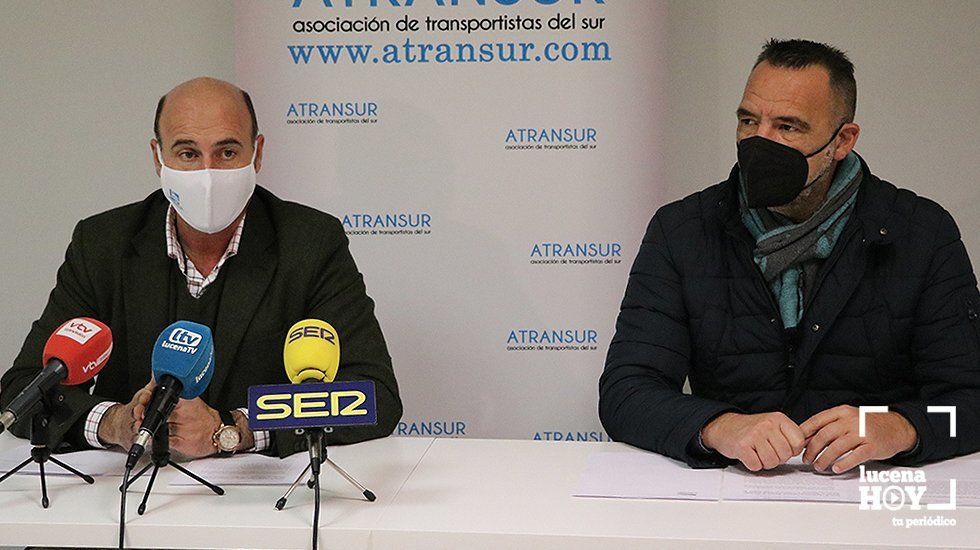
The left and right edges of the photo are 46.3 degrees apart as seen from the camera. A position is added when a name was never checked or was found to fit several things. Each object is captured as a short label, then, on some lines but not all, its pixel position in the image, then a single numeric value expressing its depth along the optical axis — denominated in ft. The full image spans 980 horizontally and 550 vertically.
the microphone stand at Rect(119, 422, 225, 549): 7.01
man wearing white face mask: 9.21
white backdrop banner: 12.65
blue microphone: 6.61
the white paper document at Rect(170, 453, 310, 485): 7.38
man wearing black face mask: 8.82
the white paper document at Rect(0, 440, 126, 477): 7.66
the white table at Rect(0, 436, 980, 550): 6.23
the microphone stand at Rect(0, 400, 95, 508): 7.10
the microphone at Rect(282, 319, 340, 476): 6.70
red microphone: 6.84
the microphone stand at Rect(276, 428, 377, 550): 6.34
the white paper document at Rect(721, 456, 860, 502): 6.90
